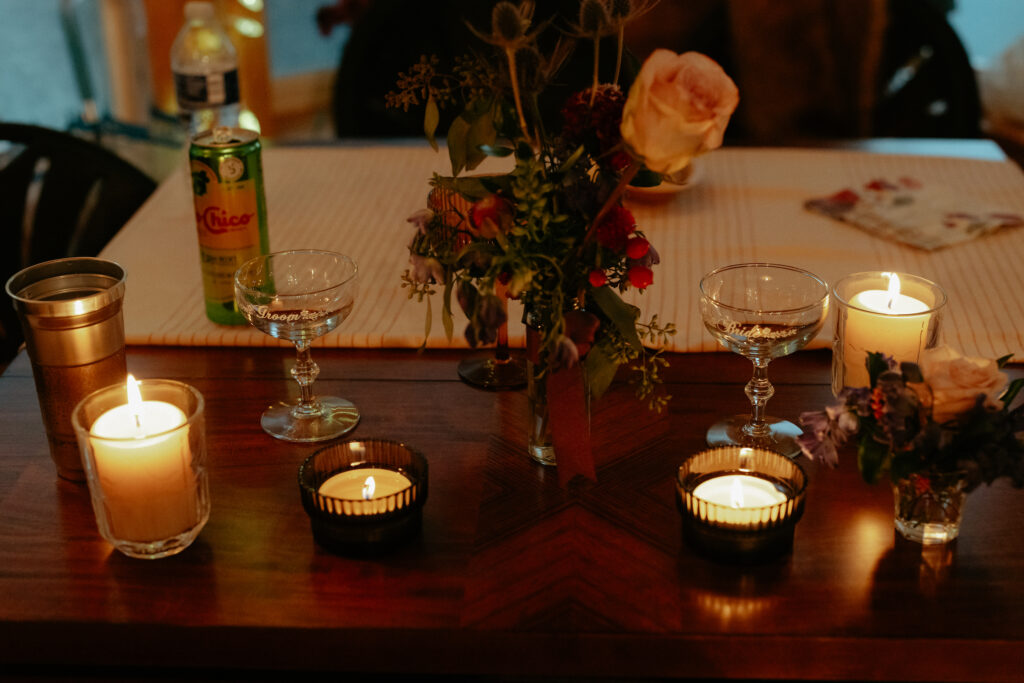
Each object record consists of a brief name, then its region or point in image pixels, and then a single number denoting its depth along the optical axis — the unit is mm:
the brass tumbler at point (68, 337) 873
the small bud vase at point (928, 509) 785
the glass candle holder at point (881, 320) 921
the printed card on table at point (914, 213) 1383
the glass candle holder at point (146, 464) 773
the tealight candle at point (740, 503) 777
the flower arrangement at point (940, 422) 739
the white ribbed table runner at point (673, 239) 1175
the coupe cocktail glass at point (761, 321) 914
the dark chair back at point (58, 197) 1570
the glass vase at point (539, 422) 892
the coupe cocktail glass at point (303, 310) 970
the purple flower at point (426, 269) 810
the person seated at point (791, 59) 2145
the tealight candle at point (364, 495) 793
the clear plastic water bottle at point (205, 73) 1563
